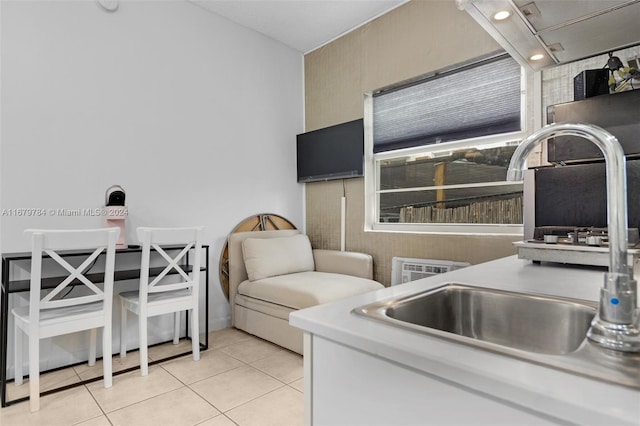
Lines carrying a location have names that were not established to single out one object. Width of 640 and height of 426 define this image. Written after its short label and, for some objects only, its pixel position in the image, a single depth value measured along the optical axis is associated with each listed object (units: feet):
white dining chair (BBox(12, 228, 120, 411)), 6.35
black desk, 6.64
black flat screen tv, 11.53
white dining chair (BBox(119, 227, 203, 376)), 7.84
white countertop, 1.49
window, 8.78
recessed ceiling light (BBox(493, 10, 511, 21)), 3.52
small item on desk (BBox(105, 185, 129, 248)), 8.54
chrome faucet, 2.03
